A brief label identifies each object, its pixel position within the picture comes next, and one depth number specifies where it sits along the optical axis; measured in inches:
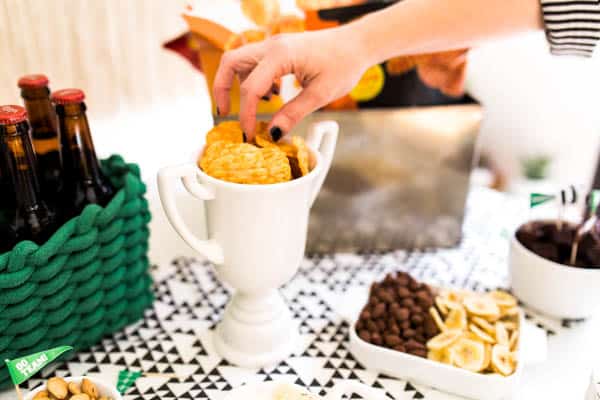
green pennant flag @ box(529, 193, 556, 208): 29.5
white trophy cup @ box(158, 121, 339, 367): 22.4
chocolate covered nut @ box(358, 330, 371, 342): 25.8
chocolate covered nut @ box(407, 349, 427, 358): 25.0
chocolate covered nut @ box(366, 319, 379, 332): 26.0
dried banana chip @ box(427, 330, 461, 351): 25.0
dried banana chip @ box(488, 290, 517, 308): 27.6
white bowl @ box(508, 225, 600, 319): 27.7
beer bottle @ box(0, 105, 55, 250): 21.7
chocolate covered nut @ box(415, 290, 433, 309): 27.5
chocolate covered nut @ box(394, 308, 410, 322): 26.4
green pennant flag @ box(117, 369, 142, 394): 24.5
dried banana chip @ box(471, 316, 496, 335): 26.0
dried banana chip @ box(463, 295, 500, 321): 26.8
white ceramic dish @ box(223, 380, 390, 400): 20.7
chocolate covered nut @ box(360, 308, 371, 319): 26.5
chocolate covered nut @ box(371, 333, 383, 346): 25.6
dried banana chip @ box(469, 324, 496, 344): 25.3
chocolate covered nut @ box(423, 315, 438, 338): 26.0
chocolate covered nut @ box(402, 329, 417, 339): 25.9
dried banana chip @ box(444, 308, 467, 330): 26.4
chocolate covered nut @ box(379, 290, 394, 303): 27.4
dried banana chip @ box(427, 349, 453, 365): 24.7
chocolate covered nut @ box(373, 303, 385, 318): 26.7
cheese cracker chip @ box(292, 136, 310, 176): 23.4
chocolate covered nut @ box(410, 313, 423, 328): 26.5
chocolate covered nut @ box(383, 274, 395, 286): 28.8
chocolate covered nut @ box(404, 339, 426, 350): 25.2
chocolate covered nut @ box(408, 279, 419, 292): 28.7
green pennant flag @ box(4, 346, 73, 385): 19.6
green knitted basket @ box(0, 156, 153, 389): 22.2
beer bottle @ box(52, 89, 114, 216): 24.5
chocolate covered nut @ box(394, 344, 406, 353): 25.0
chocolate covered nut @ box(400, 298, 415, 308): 27.2
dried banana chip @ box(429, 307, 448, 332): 26.2
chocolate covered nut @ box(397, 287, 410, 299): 27.8
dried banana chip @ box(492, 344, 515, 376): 23.9
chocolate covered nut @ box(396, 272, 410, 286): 28.8
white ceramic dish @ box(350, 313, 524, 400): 23.7
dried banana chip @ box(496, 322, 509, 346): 25.4
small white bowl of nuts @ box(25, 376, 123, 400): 20.5
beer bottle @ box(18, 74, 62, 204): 25.3
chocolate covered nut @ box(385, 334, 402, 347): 25.4
